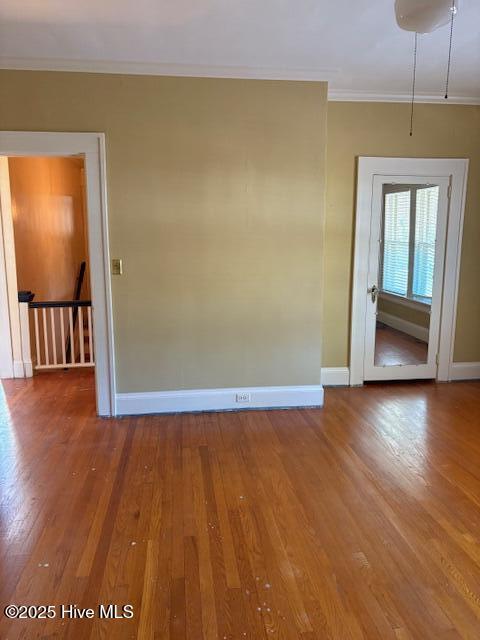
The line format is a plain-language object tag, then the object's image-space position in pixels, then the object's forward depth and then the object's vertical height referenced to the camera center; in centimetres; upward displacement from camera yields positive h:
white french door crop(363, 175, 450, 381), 449 -33
